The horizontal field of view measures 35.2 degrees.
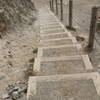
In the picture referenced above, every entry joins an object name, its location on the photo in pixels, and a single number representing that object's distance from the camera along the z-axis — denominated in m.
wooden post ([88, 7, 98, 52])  4.38
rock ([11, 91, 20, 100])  2.61
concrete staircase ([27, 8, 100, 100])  2.54
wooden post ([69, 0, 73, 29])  7.48
